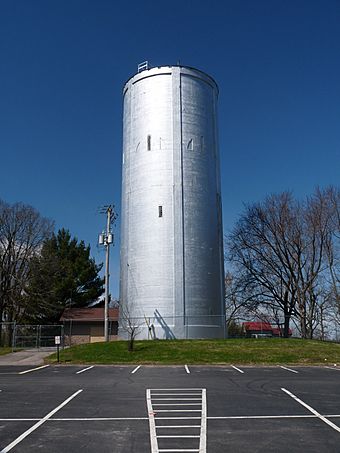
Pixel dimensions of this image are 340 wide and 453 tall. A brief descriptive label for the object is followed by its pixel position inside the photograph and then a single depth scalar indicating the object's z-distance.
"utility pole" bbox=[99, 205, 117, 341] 33.53
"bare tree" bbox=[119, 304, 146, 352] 34.75
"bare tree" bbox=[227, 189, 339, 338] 44.66
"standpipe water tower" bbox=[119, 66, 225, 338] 34.66
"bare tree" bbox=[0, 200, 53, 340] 44.91
